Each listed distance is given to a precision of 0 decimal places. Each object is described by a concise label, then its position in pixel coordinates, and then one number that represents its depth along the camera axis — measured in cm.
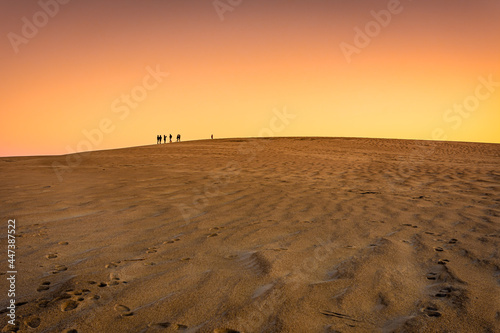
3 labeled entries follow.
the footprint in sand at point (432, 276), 281
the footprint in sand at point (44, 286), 250
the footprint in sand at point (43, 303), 226
